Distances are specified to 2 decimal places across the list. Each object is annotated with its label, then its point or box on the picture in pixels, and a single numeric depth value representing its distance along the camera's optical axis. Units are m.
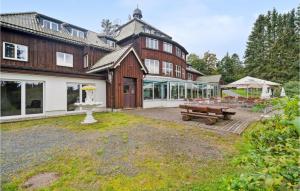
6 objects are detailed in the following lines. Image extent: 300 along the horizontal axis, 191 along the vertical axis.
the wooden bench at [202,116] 6.55
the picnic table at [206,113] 6.50
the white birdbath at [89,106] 7.13
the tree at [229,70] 37.76
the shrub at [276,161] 0.89
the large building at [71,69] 8.14
